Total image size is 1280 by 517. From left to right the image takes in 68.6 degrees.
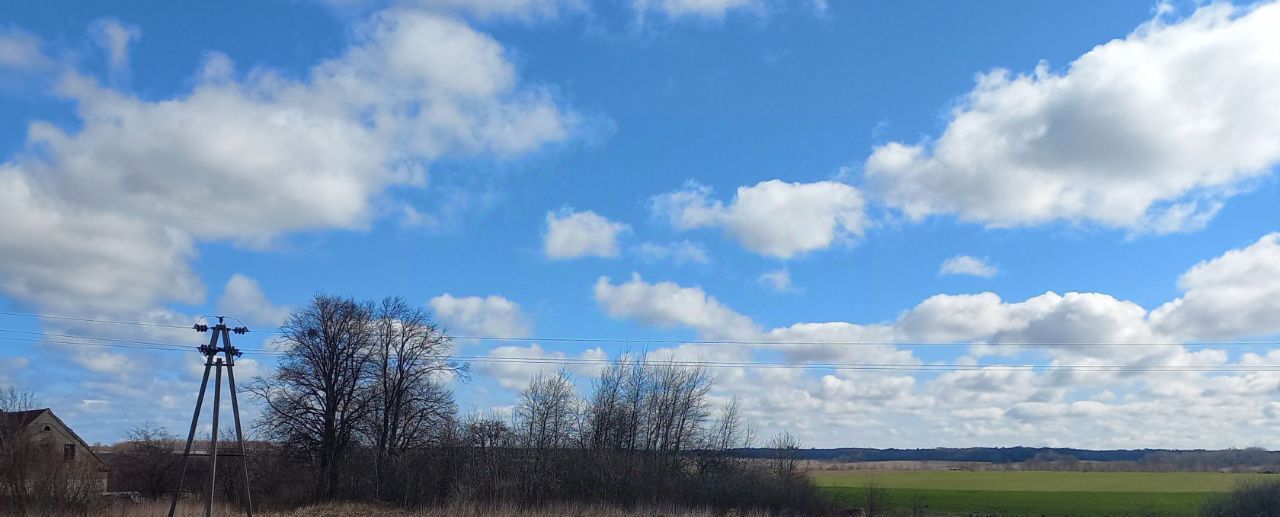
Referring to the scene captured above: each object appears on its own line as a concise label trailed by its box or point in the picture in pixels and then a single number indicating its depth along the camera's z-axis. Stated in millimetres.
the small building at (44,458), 36938
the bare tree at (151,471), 54156
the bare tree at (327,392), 51625
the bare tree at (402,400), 53594
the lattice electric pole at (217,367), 29484
